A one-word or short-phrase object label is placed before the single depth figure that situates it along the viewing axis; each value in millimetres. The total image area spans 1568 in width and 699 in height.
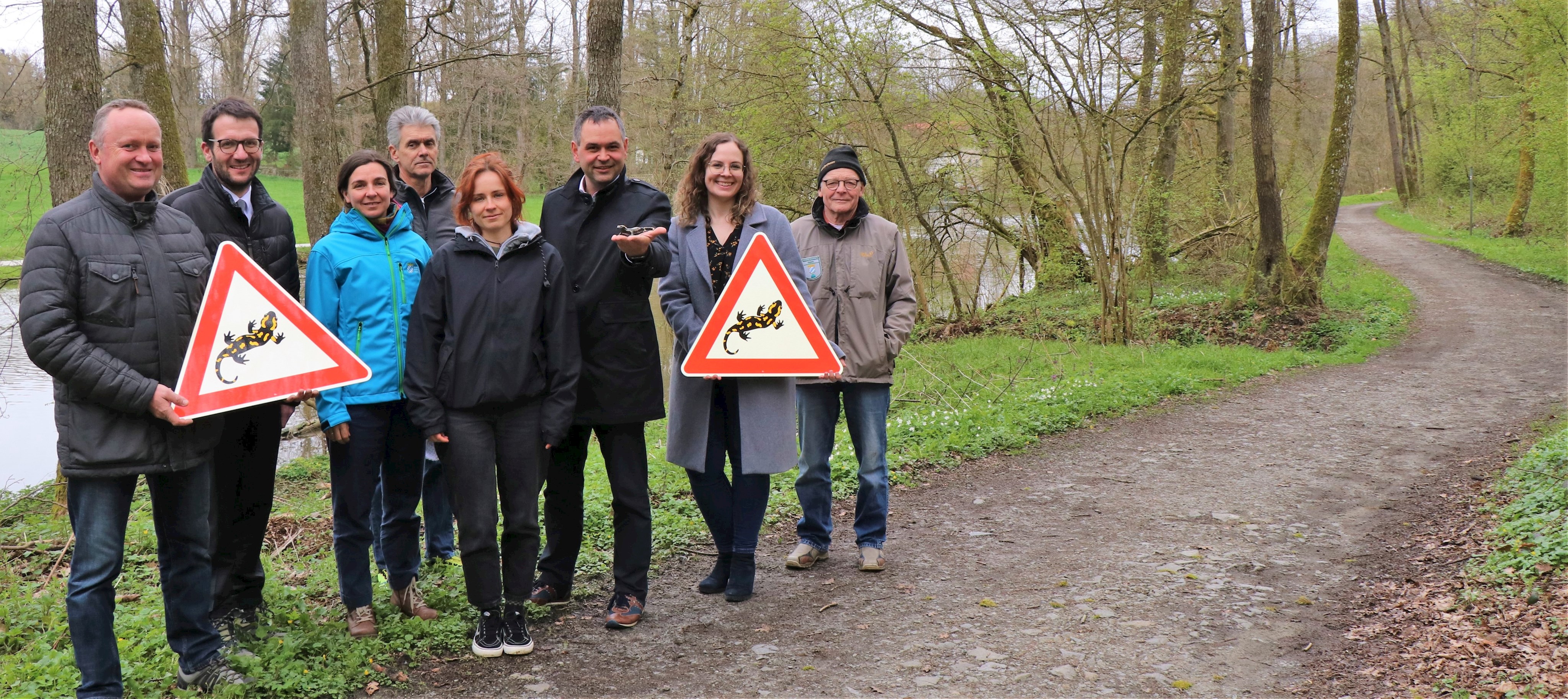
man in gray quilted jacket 3244
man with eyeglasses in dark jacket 3982
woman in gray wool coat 4543
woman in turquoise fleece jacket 4062
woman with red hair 3953
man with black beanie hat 5078
